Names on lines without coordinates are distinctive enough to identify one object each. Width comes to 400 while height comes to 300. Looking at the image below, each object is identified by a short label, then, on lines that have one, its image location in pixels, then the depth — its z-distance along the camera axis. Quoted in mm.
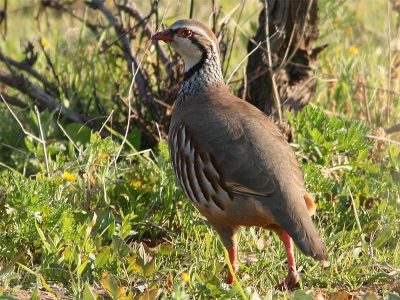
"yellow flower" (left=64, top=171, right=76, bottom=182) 8094
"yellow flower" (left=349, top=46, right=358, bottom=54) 11867
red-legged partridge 6977
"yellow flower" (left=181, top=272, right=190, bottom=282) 5943
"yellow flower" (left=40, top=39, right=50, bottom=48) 11816
